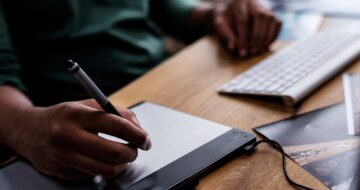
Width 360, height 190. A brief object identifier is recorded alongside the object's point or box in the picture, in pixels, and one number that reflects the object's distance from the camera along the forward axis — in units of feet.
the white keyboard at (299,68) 2.44
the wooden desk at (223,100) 1.79
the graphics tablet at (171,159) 1.73
